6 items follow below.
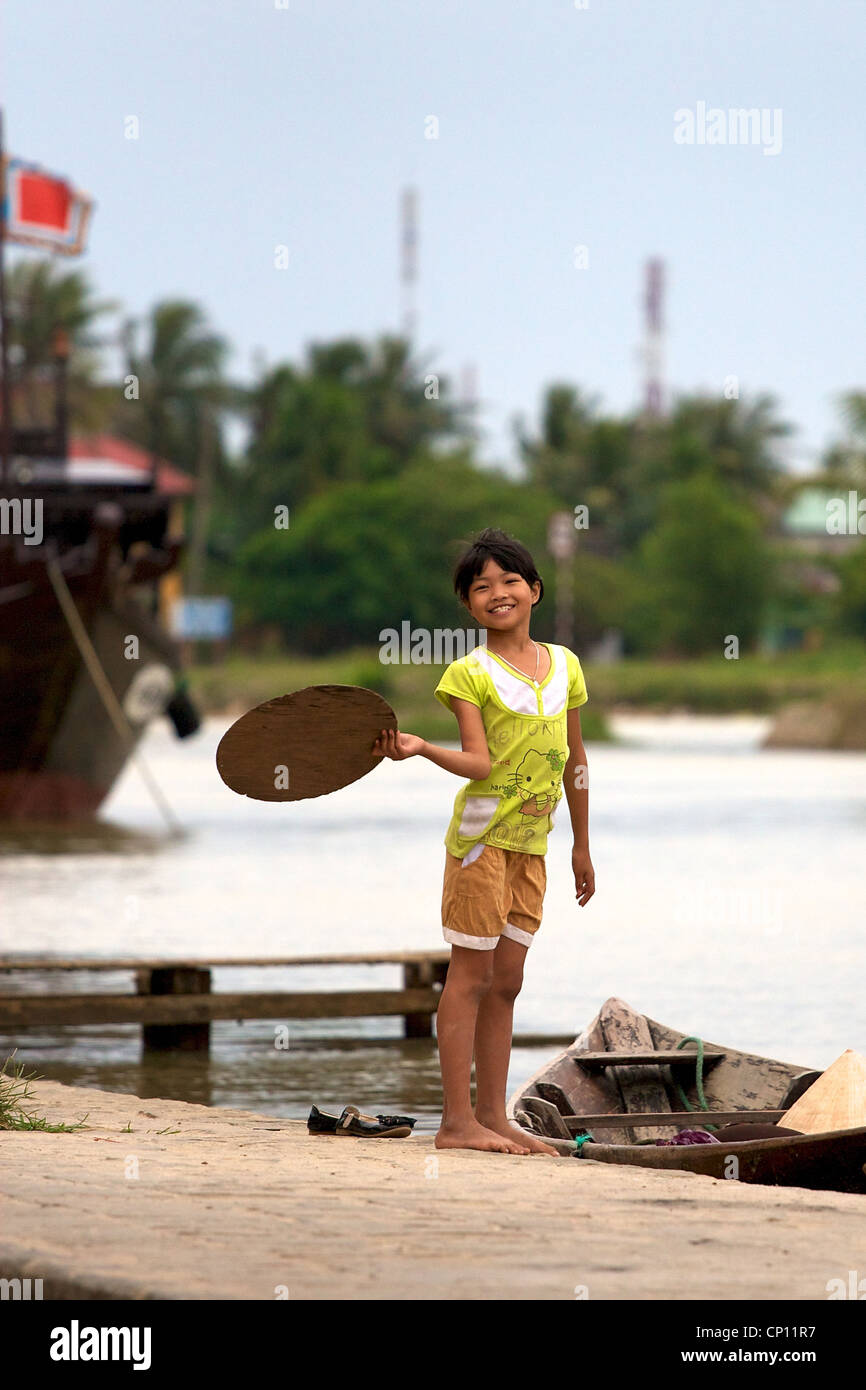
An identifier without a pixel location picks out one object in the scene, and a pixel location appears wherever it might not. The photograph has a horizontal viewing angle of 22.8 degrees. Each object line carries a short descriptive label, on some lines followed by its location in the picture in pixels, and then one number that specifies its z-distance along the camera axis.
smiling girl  6.04
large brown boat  26.64
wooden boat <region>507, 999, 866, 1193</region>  5.87
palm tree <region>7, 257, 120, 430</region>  72.38
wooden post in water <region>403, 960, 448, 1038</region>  11.49
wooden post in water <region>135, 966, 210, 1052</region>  10.81
